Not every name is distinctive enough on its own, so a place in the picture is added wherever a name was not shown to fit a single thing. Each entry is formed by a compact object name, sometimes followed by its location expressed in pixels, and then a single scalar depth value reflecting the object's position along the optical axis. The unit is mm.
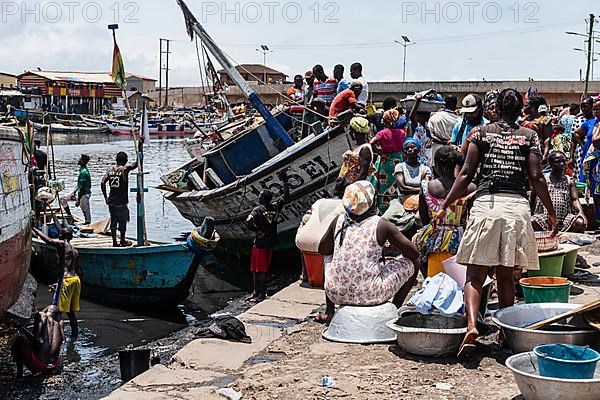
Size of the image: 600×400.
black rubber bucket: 6547
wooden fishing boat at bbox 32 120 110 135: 60781
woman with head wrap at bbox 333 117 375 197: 8086
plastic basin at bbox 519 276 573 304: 5586
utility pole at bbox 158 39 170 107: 78000
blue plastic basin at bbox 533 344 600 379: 4008
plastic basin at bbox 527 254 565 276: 6340
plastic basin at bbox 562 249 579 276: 6926
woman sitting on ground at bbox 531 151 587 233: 7449
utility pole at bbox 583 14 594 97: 38969
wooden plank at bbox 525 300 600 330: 4535
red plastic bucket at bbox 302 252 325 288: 7836
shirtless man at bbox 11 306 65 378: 7395
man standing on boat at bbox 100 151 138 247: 11195
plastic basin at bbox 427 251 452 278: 5867
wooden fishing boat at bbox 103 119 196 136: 62438
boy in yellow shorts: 8677
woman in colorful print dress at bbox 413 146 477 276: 5754
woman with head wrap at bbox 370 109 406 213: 9250
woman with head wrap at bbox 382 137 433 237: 7777
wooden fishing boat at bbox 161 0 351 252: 11312
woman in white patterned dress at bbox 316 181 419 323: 5594
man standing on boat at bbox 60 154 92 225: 14648
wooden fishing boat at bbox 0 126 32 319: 7770
